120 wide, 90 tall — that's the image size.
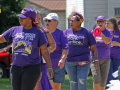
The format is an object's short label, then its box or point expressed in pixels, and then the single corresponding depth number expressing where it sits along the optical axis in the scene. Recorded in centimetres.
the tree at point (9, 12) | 4206
